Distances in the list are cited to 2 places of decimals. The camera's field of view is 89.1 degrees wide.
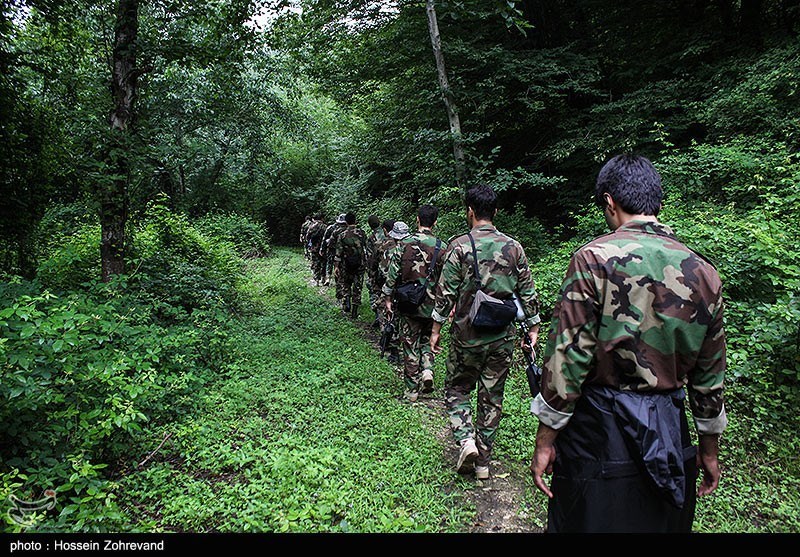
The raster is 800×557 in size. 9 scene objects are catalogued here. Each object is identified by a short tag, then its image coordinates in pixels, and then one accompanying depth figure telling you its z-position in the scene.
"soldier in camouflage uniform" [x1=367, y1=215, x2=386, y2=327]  8.25
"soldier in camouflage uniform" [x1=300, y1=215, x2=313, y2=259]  17.20
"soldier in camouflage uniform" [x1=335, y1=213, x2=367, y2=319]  8.44
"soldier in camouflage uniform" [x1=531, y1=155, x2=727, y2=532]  1.74
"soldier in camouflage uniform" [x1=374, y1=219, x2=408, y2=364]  5.99
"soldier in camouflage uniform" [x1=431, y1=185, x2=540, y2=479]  3.44
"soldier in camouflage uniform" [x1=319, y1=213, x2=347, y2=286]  9.98
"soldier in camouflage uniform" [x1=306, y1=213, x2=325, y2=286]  12.89
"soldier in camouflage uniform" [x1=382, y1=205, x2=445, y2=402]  5.02
